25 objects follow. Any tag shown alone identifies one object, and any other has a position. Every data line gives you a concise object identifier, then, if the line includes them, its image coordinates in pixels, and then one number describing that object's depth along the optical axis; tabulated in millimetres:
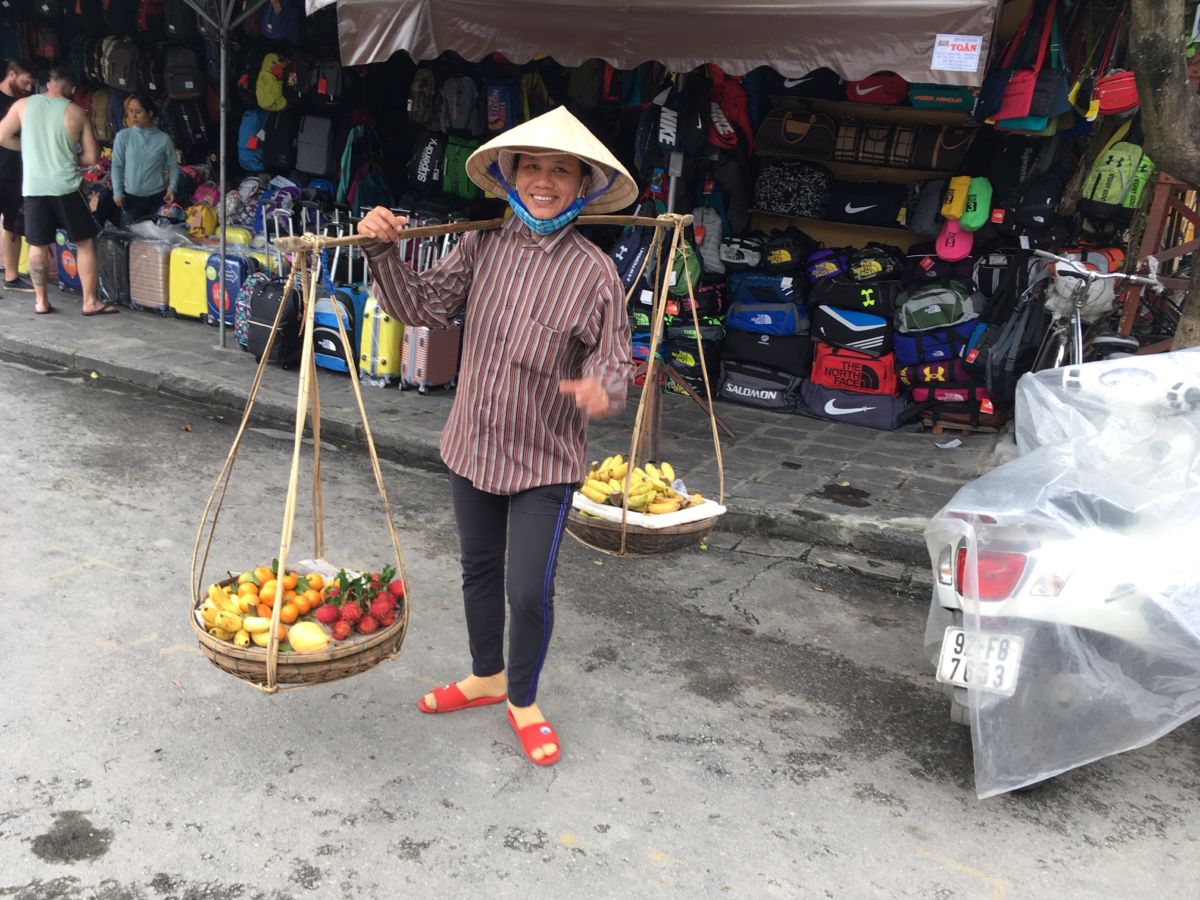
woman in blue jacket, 8820
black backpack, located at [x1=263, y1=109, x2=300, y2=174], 9016
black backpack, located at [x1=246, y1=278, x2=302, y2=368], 7301
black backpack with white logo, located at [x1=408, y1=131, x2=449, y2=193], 8406
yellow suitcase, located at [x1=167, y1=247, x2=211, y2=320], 8672
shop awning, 4500
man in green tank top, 8070
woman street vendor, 2799
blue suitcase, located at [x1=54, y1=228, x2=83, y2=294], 9297
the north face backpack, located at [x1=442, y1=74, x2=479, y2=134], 8039
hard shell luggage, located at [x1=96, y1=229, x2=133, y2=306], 9102
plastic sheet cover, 2740
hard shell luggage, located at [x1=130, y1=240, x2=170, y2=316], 8875
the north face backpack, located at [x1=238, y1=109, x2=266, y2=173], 9117
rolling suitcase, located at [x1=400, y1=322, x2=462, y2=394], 7129
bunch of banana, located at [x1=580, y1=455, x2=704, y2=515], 3889
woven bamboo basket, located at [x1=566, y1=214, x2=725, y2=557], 3539
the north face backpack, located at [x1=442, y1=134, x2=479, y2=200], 8383
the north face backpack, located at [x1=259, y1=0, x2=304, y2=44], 8227
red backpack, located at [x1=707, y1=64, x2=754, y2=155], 7055
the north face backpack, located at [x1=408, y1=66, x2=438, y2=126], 8234
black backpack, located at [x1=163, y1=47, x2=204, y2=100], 9305
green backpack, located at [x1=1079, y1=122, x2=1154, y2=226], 6551
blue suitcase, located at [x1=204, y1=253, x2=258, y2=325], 8336
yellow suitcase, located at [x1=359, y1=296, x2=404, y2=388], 7312
